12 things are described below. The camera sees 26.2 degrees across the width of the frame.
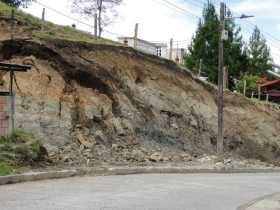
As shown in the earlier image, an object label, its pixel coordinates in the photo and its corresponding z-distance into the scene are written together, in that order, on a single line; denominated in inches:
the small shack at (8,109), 793.8
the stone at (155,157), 1027.3
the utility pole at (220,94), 1146.7
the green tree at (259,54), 2765.7
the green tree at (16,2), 1715.1
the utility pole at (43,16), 1195.1
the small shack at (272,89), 2351.1
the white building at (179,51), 2874.0
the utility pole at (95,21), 1341.9
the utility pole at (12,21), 1066.9
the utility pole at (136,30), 1445.1
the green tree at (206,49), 2304.4
